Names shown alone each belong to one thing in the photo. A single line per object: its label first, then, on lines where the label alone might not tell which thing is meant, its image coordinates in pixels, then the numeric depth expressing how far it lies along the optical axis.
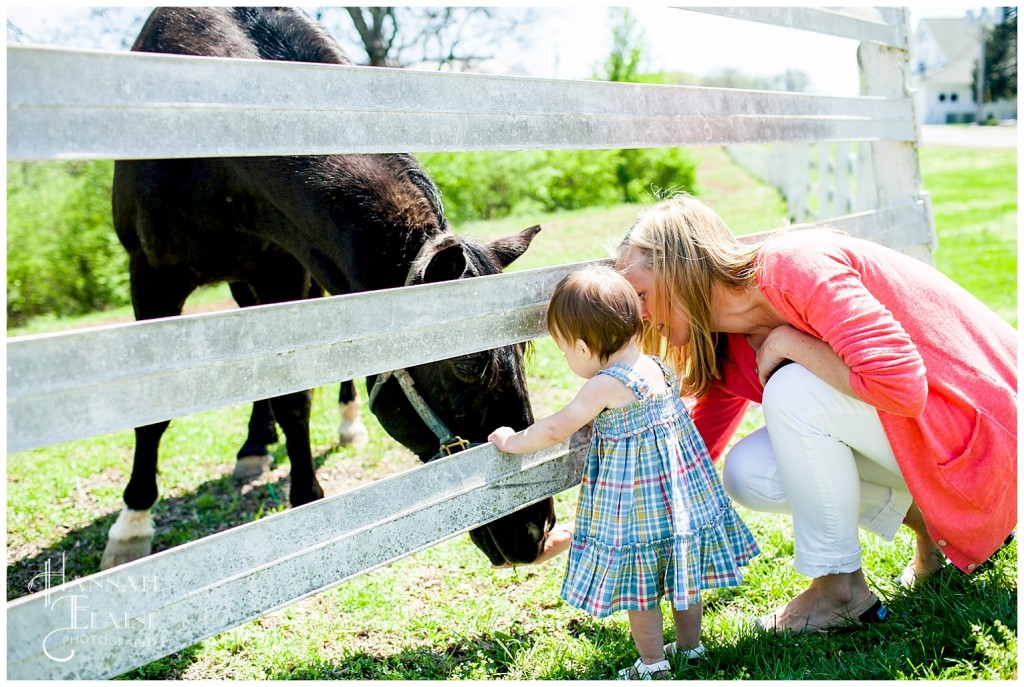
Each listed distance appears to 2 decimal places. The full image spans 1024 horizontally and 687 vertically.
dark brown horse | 2.52
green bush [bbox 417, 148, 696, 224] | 17.61
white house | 61.06
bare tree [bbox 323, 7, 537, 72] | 15.18
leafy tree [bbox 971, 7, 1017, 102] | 43.38
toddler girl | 2.27
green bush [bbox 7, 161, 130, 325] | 14.23
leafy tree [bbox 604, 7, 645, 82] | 23.91
